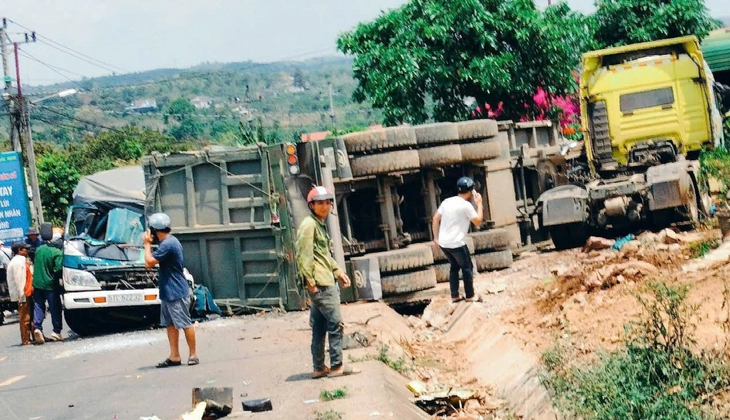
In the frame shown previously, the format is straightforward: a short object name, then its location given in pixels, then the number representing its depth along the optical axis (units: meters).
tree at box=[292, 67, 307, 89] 187.20
